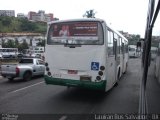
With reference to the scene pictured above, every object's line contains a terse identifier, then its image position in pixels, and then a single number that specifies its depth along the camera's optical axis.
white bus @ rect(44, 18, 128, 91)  8.66
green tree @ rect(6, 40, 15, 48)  84.44
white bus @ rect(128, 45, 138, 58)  54.83
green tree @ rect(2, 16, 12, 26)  149.00
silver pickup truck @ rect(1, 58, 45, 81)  14.62
